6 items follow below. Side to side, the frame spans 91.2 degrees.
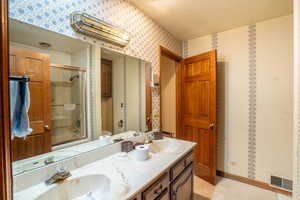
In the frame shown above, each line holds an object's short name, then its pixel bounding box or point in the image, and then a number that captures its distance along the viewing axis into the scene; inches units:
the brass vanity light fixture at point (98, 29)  45.1
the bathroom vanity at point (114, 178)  33.5
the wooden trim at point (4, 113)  15.3
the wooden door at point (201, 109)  88.7
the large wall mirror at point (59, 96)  34.8
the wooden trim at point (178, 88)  107.5
